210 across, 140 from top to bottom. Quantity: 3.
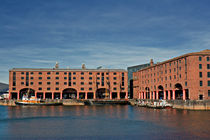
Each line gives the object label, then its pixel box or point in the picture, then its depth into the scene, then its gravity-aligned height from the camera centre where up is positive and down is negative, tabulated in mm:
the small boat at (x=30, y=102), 132662 -6575
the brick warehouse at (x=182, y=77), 97438 +4734
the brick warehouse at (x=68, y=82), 154125 +4147
